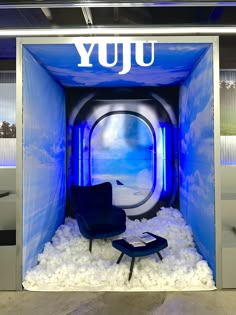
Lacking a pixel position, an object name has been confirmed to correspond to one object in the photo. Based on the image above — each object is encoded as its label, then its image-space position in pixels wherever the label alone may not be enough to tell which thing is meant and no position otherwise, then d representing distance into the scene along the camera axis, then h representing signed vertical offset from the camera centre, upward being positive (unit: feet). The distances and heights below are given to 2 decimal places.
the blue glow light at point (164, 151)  14.46 +0.45
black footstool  8.60 -3.08
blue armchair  10.50 -2.47
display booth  8.50 +0.35
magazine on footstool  9.14 -2.99
